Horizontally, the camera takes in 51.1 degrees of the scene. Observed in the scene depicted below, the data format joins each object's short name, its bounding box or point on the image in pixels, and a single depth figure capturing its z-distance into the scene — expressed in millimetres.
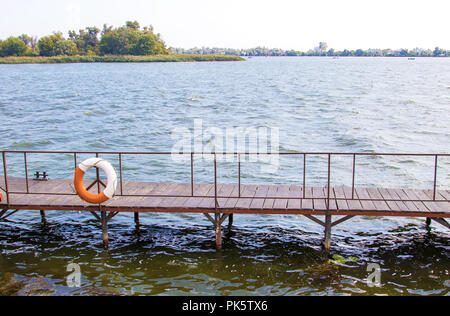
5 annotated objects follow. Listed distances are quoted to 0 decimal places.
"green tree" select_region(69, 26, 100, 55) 153250
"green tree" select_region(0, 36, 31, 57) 133250
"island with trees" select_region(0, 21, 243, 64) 131750
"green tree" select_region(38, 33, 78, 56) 132750
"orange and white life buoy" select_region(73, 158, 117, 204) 9758
